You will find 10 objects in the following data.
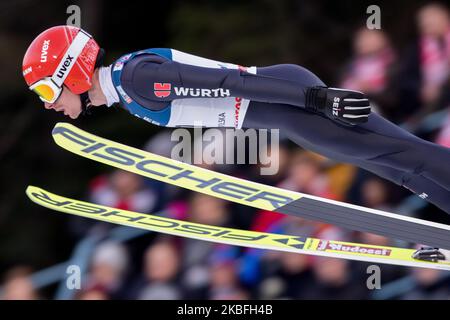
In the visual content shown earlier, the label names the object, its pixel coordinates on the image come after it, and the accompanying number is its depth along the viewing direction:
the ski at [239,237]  10.70
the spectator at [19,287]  13.51
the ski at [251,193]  9.92
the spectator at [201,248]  12.61
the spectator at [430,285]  11.40
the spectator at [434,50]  12.01
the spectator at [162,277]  12.56
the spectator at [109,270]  13.11
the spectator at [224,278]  12.47
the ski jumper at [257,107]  9.12
